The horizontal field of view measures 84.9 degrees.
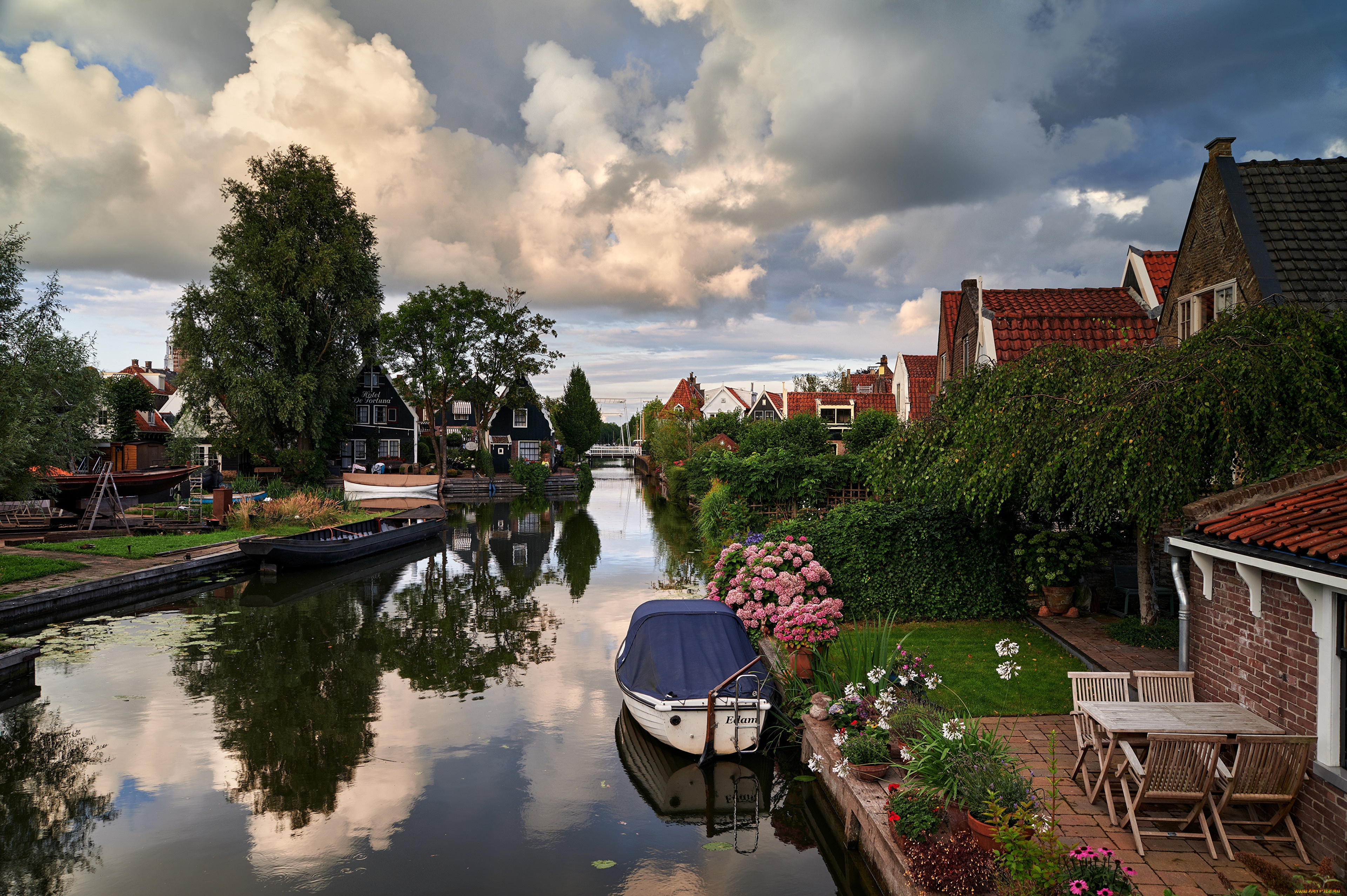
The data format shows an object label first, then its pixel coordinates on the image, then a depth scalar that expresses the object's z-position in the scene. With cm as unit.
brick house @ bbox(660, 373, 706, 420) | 9188
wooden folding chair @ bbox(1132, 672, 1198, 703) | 764
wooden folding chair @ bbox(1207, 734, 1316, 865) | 577
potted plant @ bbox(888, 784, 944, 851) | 643
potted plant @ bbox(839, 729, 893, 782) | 783
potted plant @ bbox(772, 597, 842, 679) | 1110
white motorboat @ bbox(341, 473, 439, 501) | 4081
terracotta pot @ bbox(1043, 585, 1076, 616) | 1356
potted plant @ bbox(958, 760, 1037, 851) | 599
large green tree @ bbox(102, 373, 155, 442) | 5447
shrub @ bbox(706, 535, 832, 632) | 1227
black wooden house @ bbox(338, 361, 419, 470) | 5781
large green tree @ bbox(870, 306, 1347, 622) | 895
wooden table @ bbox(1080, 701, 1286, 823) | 616
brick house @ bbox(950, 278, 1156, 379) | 1889
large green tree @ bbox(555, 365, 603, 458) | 7881
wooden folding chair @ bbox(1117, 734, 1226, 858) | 588
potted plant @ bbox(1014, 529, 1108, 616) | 1330
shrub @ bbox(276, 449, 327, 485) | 4141
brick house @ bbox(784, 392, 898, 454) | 5862
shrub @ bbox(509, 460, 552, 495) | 5525
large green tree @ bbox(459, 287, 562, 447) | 5547
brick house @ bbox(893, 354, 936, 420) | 4025
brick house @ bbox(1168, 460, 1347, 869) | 564
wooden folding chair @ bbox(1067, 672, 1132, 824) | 706
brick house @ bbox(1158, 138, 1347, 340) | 1249
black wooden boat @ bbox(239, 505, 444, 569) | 2312
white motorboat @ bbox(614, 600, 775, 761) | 988
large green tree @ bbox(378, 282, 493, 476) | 5259
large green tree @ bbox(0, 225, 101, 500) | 1800
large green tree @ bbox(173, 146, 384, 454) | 3944
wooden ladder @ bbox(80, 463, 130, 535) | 2577
